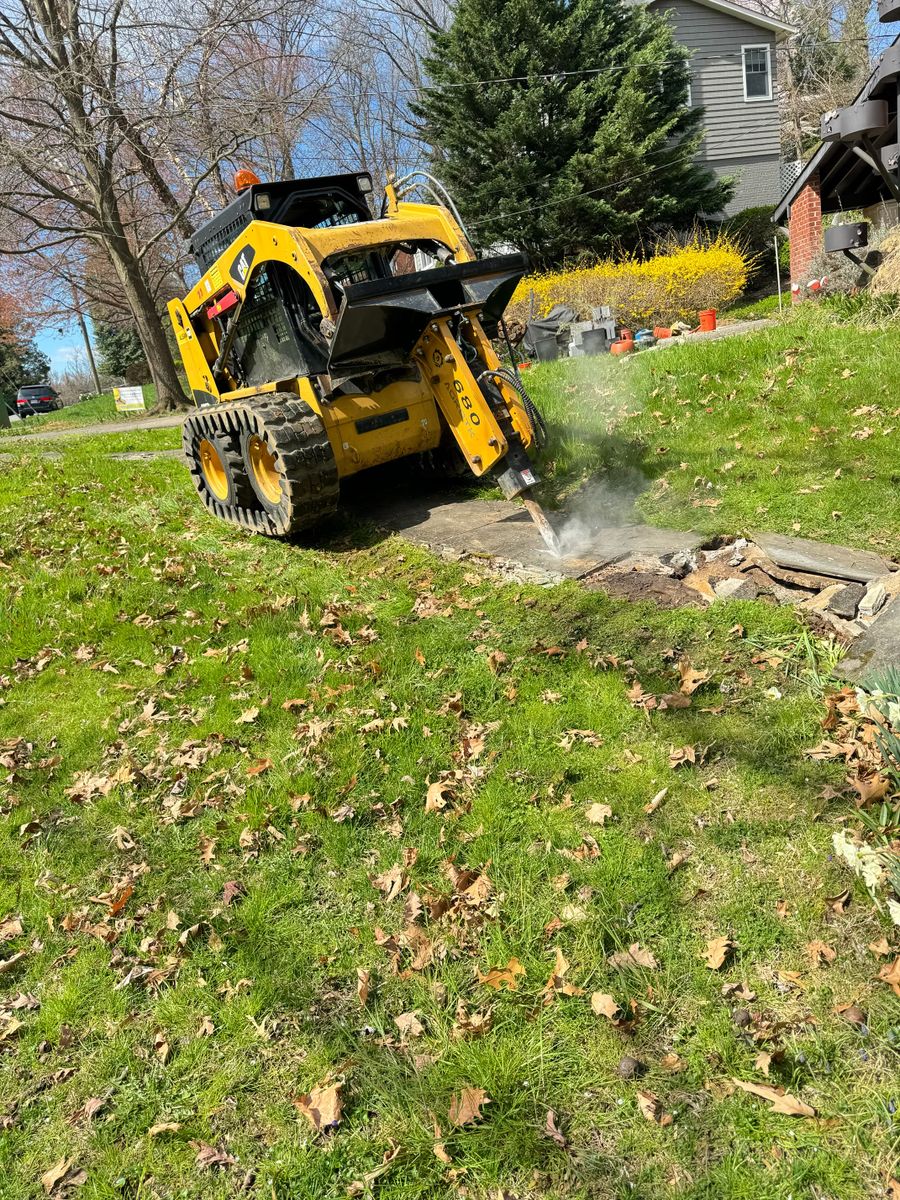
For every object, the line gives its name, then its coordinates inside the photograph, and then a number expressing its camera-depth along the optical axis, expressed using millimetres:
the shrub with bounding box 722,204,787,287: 21141
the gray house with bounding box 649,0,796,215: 23781
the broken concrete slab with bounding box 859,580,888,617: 4348
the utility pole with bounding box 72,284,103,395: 34141
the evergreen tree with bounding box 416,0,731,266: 19625
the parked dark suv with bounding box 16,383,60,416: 35969
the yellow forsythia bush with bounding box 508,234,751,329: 16453
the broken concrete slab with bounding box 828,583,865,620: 4422
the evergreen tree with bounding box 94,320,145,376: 42031
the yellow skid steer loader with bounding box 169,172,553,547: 6109
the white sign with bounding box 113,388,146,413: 23141
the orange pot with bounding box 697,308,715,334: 14539
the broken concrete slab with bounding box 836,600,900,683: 3820
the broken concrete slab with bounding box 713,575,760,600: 4902
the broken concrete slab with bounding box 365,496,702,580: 5820
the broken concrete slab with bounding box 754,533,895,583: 4742
